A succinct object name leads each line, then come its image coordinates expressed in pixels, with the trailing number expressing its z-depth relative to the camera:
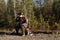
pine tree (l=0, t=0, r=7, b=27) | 14.75
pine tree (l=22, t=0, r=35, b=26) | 12.64
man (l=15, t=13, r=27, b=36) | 6.06
